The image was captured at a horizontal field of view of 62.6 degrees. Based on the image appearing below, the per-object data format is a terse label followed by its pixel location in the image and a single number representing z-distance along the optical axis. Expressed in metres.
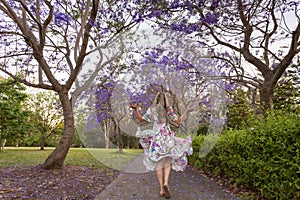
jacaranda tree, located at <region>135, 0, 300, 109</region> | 5.84
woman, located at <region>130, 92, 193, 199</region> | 3.65
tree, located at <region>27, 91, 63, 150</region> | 16.02
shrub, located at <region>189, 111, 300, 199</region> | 3.18
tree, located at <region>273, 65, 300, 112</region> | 7.48
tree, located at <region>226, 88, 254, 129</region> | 7.53
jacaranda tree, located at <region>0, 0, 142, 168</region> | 5.84
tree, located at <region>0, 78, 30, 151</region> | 12.78
